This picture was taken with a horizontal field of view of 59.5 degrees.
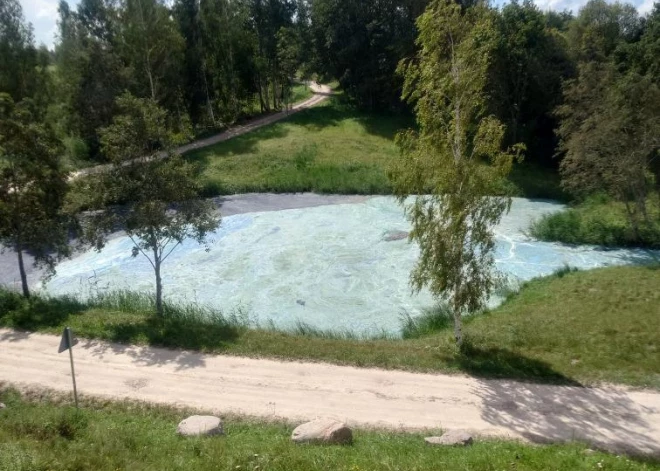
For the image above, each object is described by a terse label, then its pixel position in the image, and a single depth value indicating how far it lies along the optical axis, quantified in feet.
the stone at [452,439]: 41.11
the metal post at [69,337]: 44.75
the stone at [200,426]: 42.42
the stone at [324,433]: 40.57
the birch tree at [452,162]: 53.62
